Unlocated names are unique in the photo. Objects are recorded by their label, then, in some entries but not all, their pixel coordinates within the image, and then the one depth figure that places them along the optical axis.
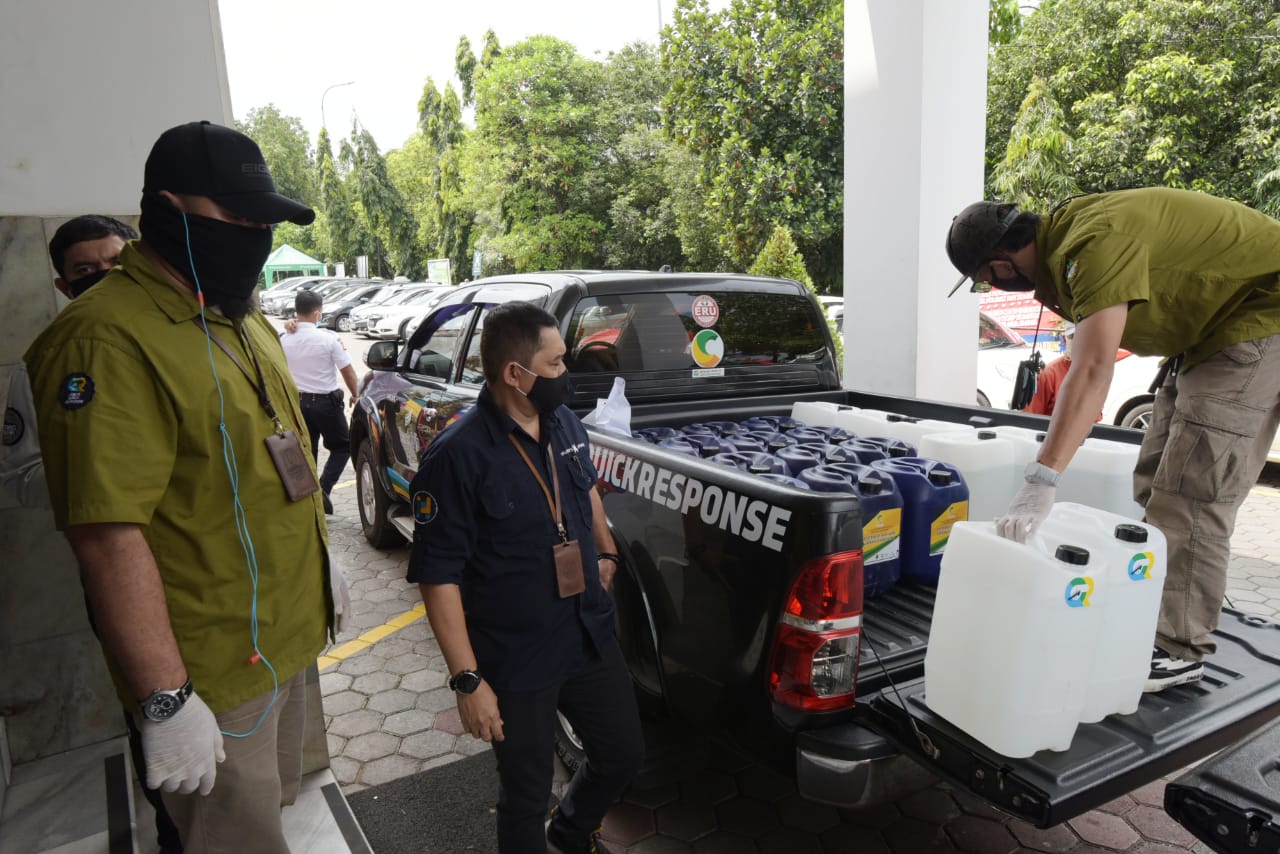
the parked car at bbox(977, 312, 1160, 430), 7.40
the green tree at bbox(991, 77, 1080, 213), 15.97
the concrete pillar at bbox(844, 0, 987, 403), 6.48
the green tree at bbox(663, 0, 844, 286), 16.91
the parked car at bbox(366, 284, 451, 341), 23.25
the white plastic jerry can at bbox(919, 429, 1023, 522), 2.98
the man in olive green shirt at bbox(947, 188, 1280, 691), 2.39
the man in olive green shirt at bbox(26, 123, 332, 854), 1.48
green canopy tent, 47.62
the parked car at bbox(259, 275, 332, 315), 34.69
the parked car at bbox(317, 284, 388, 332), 27.91
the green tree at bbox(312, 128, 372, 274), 53.81
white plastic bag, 3.39
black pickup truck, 1.98
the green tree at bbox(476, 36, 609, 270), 27.28
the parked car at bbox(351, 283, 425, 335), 25.30
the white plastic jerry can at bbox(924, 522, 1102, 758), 1.91
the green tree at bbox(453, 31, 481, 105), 42.50
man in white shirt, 6.49
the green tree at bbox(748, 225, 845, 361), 11.95
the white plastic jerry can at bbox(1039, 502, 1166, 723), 2.04
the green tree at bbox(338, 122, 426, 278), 45.28
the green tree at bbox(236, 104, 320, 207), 68.94
